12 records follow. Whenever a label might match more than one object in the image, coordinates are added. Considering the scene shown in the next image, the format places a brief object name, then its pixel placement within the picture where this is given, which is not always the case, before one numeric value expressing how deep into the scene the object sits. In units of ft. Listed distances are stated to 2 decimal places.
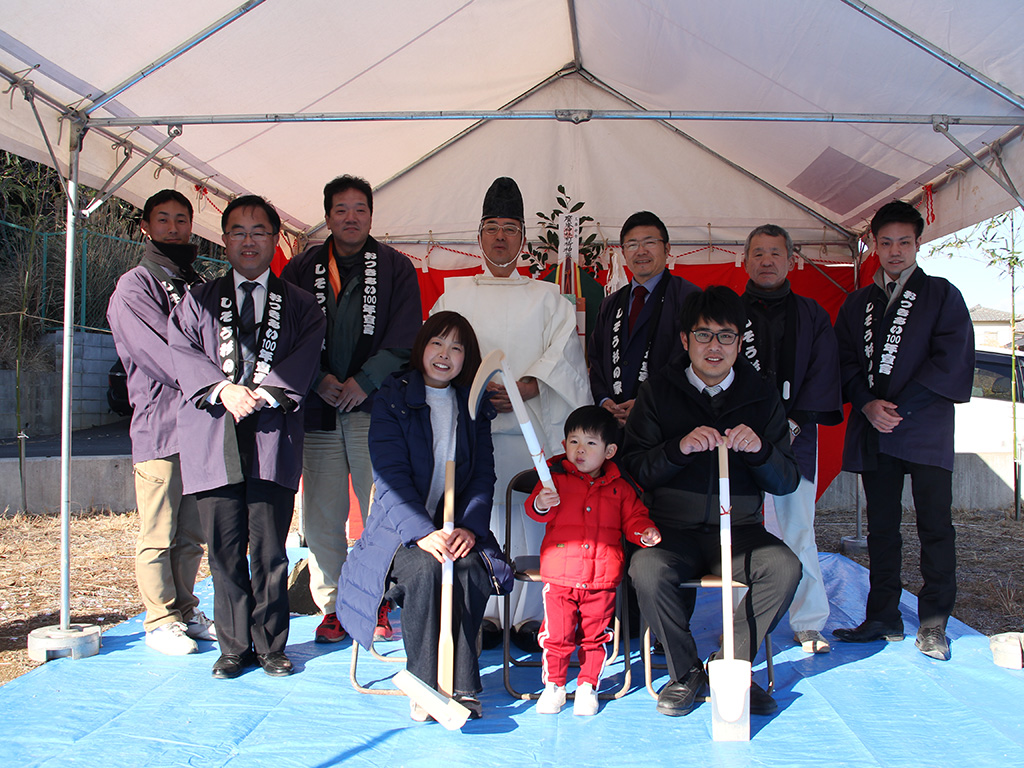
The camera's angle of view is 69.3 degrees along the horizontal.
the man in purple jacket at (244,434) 8.02
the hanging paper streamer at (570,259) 14.15
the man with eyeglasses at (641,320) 9.66
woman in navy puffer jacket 7.20
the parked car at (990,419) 21.52
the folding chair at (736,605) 7.39
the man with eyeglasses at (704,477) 7.36
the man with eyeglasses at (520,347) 9.48
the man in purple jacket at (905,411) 9.04
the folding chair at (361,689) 7.64
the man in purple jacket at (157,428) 8.80
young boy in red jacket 7.40
